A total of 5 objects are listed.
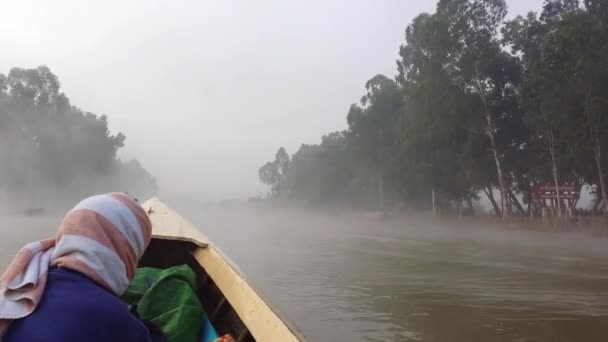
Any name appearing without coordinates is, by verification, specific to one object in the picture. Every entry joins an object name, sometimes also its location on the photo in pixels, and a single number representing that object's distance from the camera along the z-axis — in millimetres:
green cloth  2279
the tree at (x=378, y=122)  30891
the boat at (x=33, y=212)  34184
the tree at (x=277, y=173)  76875
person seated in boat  1314
